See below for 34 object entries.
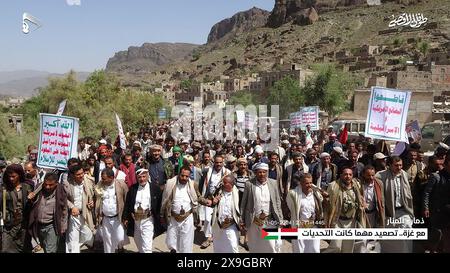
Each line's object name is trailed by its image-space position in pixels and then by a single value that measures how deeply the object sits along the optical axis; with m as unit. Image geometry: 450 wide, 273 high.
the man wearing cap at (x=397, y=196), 5.17
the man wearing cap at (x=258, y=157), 8.22
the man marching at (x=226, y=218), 5.39
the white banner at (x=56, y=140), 5.94
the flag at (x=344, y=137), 11.50
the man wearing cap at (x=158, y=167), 7.07
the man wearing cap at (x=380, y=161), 6.49
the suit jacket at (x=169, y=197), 5.49
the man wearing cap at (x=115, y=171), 6.27
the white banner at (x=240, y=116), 19.78
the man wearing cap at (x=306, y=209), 5.14
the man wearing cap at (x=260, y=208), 5.34
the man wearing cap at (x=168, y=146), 10.40
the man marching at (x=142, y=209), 5.57
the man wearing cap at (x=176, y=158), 8.17
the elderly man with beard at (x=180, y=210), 5.52
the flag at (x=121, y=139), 9.73
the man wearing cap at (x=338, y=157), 7.19
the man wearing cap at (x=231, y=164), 7.80
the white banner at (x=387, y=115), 6.05
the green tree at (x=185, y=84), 95.07
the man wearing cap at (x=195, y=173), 7.77
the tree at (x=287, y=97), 39.81
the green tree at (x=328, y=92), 37.12
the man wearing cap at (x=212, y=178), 6.87
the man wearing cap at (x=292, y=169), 6.98
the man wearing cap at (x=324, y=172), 6.88
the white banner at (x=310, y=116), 13.82
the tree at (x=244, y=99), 51.26
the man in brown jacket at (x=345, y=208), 5.01
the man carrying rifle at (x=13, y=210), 4.97
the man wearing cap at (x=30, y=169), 6.52
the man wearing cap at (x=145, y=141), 14.31
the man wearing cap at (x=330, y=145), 9.46
